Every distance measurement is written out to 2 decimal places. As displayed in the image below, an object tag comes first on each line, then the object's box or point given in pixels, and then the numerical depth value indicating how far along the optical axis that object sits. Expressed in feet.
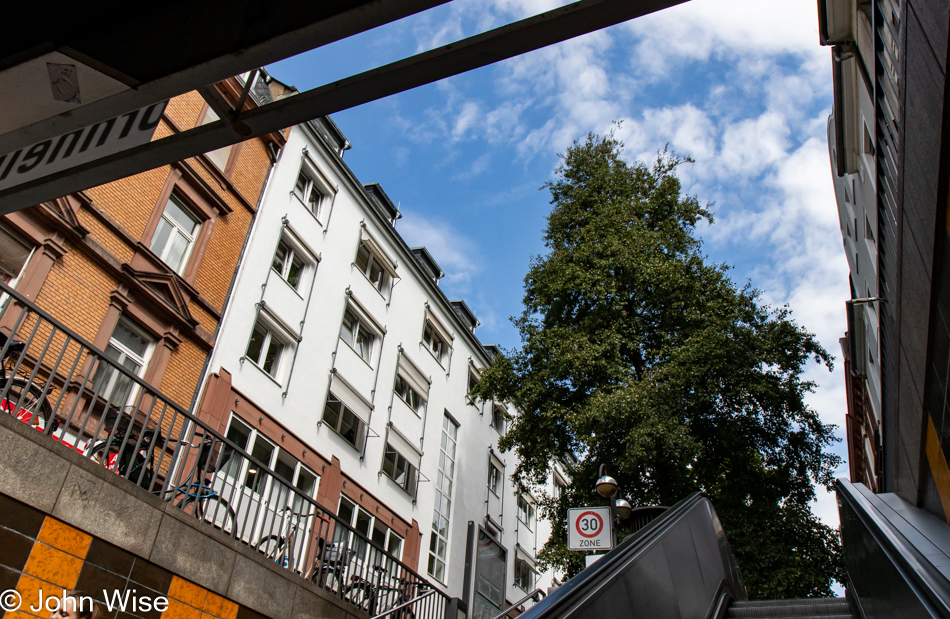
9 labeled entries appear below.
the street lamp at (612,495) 37.29
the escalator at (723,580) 12.58
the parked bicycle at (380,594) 35.74
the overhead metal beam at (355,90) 7.70
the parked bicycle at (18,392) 21.66
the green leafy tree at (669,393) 50.49
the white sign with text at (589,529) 32.50
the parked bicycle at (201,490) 27.32
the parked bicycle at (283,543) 30.68
